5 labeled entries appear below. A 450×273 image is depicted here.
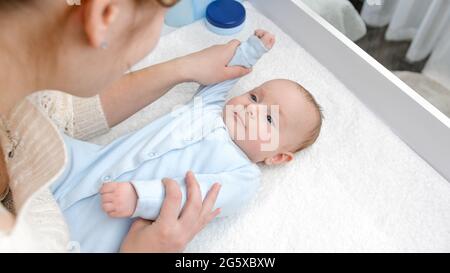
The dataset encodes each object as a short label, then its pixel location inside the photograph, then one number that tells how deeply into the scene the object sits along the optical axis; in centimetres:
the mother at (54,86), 49
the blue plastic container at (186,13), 134
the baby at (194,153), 82
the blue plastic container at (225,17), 134
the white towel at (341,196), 95
